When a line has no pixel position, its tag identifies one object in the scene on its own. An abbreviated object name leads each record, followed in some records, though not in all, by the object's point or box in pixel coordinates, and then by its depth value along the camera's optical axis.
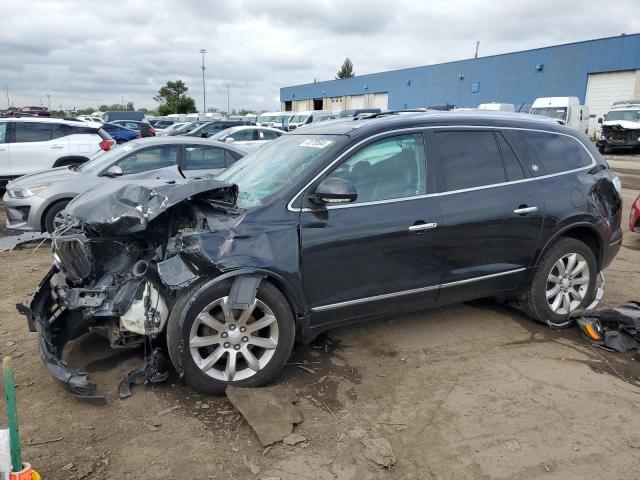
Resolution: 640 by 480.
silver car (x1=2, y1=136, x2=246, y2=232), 7.50
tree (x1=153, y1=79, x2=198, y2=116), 68.25
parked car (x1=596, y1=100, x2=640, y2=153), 24.77
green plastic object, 2.07
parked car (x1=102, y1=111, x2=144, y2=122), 41.81
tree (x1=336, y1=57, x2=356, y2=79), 81.56
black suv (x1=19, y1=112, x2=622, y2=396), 3.42
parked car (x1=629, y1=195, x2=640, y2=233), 7.60
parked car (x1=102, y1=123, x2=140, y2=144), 21.92
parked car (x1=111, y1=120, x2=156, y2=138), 25.52
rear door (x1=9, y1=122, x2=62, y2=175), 11.28
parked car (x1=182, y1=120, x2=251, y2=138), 18.33
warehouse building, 32.94
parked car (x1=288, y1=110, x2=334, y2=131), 30.27
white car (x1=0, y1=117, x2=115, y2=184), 11.27
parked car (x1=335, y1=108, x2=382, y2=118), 27.70
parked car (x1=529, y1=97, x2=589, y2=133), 25.75
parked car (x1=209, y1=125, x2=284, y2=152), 15.38
